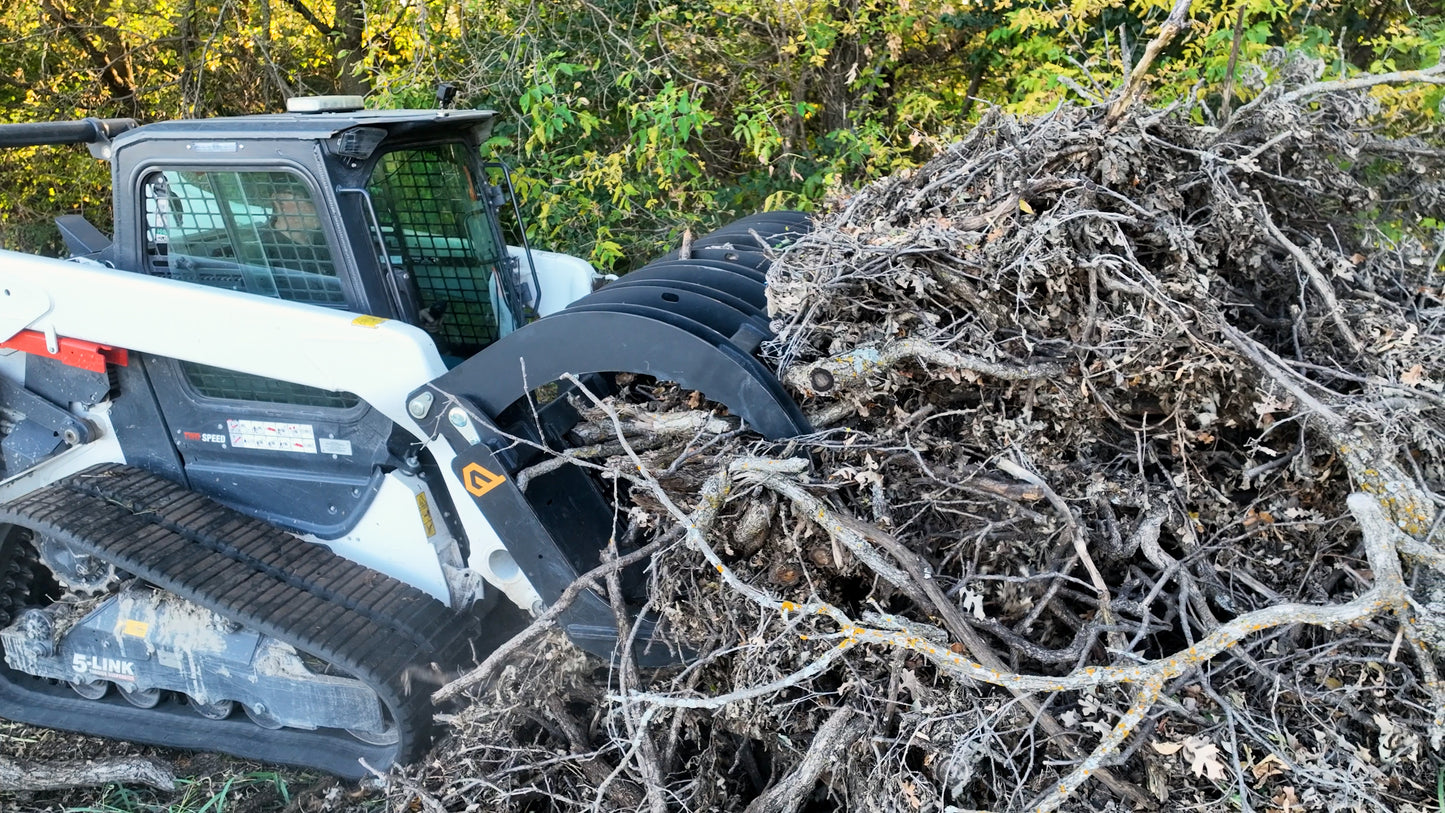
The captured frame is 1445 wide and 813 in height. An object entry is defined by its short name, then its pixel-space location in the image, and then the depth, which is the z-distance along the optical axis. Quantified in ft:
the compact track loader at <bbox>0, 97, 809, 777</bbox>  10.38
